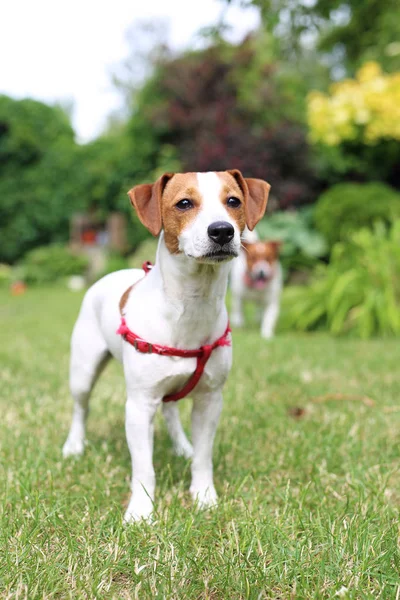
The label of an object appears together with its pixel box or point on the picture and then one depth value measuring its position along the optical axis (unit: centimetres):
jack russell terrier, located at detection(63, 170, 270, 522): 219
